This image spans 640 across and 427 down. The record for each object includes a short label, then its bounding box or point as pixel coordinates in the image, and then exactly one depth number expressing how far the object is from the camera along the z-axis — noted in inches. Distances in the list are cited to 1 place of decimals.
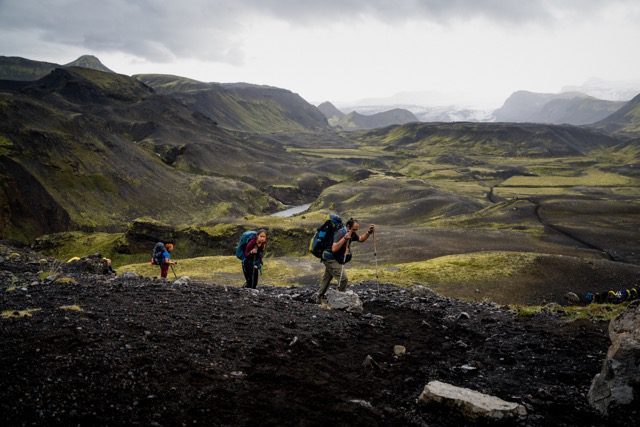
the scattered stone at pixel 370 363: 410.5
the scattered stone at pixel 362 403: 328.8
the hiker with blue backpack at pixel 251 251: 713.0
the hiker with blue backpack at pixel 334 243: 612.4
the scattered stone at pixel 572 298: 1206.9
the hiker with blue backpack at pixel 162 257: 951.0
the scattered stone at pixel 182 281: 680.5
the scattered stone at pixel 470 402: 309.7
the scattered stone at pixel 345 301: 623.8
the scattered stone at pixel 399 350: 458.6
